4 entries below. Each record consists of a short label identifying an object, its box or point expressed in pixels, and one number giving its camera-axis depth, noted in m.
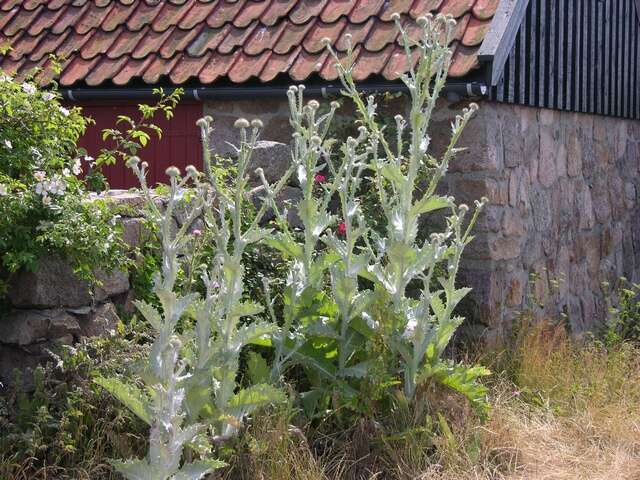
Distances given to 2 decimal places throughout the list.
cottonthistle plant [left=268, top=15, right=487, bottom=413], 4.50
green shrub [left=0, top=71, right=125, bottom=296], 4.26
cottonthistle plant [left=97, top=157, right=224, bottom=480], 3.52
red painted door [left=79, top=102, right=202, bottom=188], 7.41
